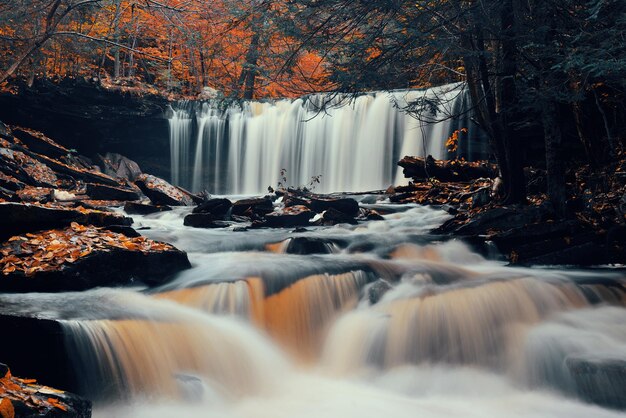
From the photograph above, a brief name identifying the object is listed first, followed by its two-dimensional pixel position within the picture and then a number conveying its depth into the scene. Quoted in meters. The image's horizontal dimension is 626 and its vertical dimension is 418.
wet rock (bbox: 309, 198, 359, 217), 12.42
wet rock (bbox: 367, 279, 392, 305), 6.52
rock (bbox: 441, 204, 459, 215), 11.76
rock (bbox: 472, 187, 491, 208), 10.81
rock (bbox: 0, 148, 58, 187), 16.12
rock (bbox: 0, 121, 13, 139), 18.66
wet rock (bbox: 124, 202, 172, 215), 14.30
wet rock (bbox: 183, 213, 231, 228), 11.91
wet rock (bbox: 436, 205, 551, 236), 8.77
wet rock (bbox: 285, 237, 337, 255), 8.88
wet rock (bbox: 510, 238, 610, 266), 7.66
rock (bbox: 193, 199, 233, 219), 12.93
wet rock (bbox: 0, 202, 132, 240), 6.45
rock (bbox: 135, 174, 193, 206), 15.55
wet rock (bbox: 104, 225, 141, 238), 7.34
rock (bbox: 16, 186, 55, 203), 14.04
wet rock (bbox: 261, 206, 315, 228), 11.84
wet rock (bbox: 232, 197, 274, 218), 12.97
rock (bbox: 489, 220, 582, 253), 8.16
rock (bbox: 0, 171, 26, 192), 14.89
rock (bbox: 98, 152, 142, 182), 21.92
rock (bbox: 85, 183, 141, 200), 16.20
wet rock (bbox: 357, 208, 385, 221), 12.05
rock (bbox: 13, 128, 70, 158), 19.77
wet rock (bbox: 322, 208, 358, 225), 11.82
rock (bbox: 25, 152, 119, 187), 18.22
